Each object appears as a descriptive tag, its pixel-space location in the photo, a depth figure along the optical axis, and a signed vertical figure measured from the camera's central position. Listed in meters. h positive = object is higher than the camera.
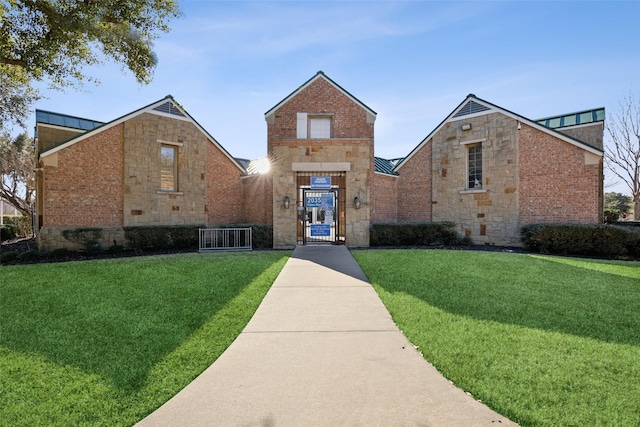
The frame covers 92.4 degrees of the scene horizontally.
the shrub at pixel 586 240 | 11.12 -0.88
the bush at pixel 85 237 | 12.18 -0.94
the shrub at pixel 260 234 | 13.70 -0.87
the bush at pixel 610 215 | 23.02 +0.14
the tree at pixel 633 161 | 24.73 +4.52
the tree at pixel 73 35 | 10.58 +6.64
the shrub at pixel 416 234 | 13.94 -0.86
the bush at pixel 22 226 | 21.33 -0.88
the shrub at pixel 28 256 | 10.92 -1.51
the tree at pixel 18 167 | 23.44 +3.57
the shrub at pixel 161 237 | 12.80 -0.96
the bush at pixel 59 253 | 11.45 -1.51
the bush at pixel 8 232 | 18.82 -1.18
